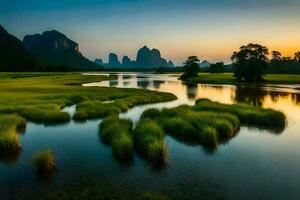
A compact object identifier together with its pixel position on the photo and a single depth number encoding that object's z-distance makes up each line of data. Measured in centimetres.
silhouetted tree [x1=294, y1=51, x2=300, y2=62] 18586
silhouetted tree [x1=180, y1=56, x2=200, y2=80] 13825
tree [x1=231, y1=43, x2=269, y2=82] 10362
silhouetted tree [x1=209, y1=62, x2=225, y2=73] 18512
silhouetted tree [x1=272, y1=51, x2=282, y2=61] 16862
